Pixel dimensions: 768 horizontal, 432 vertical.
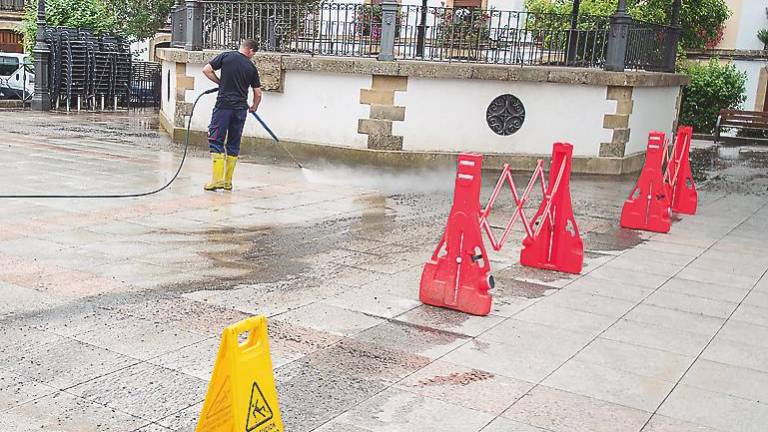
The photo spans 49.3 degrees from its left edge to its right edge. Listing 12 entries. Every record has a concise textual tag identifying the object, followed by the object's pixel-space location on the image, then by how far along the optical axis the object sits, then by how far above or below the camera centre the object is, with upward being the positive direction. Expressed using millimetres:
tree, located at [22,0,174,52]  25234 +982
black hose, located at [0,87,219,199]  9328 -1700
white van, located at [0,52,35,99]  26938 -1200
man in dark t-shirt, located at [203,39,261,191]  10727 -611
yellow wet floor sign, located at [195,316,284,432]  3328 -1325
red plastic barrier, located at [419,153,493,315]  6137 -1338
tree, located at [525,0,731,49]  24188 +2282
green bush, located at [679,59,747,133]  26047 -81
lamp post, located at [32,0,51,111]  21719 -749
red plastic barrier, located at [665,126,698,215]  10984 -1154
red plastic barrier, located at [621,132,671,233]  9617 -1345
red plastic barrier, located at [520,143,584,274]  7578 -1358
